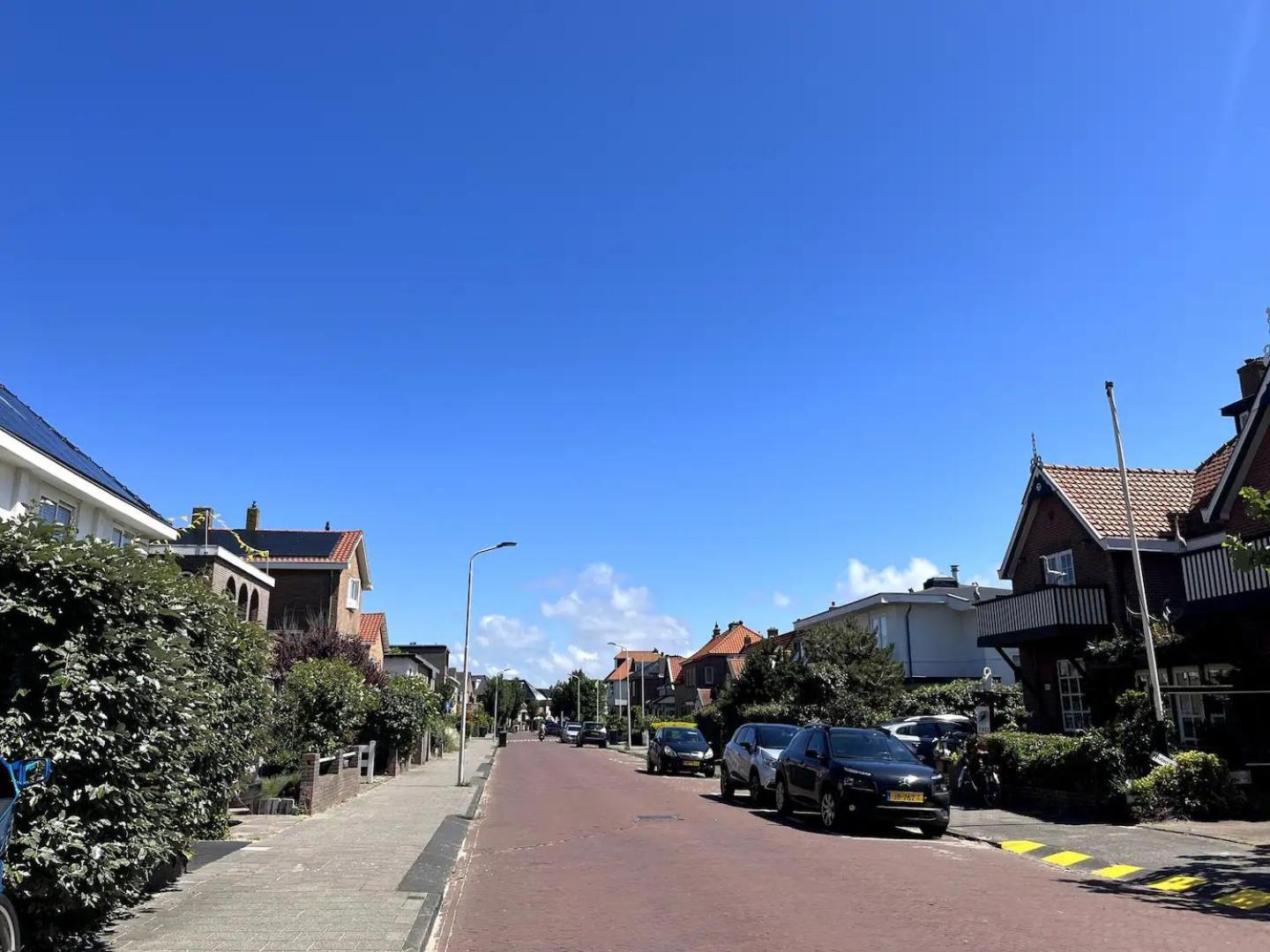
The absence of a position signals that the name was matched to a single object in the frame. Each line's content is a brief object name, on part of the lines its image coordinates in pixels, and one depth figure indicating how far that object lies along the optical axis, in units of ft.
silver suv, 66.69
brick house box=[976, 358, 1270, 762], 59.88
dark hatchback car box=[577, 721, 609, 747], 225.35
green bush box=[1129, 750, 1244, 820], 49.70
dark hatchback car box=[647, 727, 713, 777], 105.81
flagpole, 53.98
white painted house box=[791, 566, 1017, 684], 129.39
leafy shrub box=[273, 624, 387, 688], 101.71
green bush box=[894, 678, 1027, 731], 104.17
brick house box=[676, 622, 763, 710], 234.79
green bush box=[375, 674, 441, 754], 95.86
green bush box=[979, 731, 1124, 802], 52.08
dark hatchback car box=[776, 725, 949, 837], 47.88
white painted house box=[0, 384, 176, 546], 49.83
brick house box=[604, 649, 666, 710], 329.93
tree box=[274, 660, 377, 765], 70.44
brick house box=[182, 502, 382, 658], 128.57
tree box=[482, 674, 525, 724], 390.91
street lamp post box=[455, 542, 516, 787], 95.46
